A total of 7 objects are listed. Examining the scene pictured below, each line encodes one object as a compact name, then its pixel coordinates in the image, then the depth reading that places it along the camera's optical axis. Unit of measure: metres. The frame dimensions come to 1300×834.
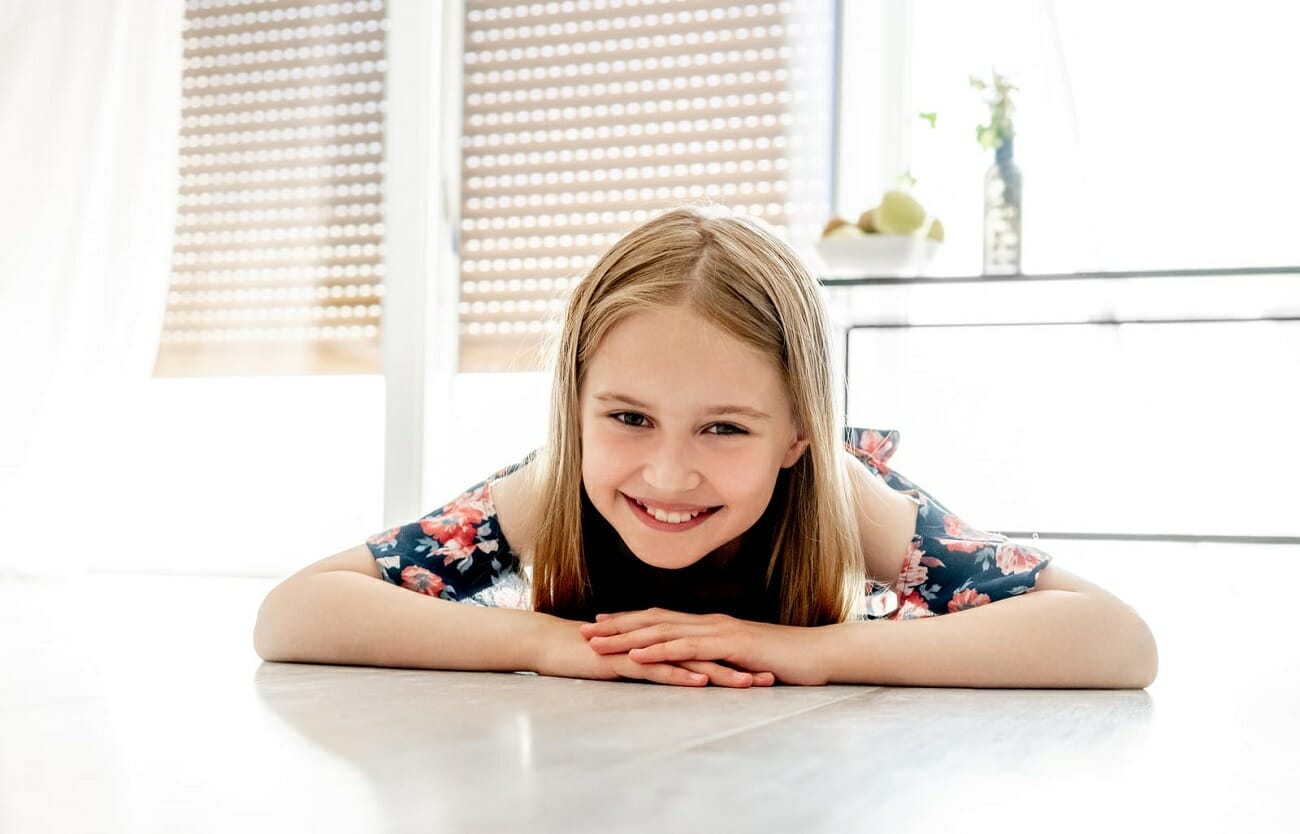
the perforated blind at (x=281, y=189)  3.06
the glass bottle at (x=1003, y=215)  2.30
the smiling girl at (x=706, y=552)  0.98
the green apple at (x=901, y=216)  2.24
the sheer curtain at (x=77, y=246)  2.57
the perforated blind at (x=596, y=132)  2.84
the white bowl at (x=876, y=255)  2.22
